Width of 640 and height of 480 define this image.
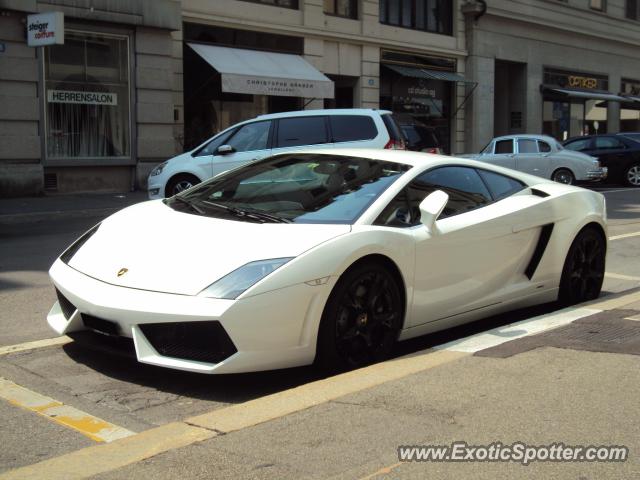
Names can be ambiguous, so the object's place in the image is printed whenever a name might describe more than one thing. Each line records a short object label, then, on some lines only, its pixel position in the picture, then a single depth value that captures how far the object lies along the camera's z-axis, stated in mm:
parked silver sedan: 19625
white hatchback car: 13180
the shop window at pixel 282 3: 22233
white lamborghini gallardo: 4207
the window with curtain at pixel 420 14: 26389
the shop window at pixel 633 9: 38438
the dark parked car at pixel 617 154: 22547
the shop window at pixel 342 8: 24312
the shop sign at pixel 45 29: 15609
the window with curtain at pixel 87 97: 17625
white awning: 19625
